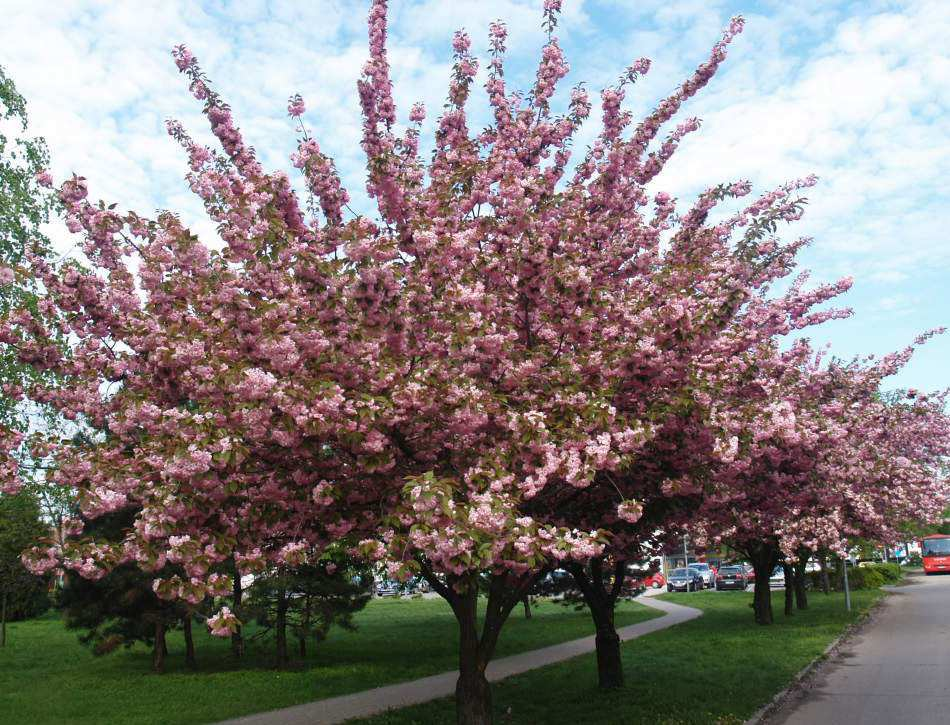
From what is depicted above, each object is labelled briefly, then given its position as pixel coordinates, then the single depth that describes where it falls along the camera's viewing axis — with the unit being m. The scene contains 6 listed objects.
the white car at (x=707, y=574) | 51.72
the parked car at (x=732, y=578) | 46.91
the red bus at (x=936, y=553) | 57.03
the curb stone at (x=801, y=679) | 11.14
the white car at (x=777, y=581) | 52.06
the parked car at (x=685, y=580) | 48.56
